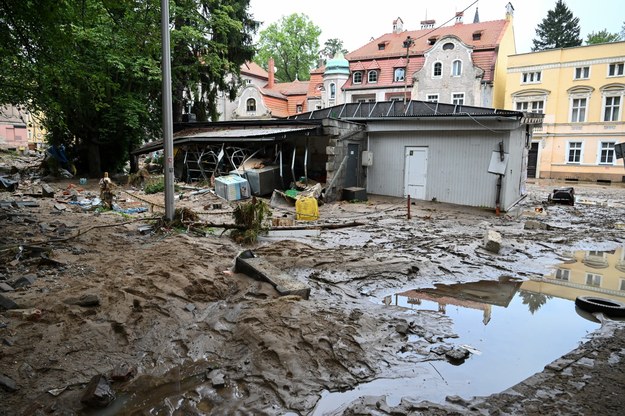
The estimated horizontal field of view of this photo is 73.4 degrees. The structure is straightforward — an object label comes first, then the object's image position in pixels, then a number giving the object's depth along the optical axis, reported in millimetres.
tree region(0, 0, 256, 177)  8398
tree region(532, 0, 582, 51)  48438
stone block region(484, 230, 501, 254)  9094
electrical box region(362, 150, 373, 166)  18469
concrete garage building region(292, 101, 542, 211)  15492
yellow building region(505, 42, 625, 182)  31797
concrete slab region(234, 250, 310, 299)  5867
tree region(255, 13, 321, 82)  56781
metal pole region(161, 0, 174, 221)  9125
